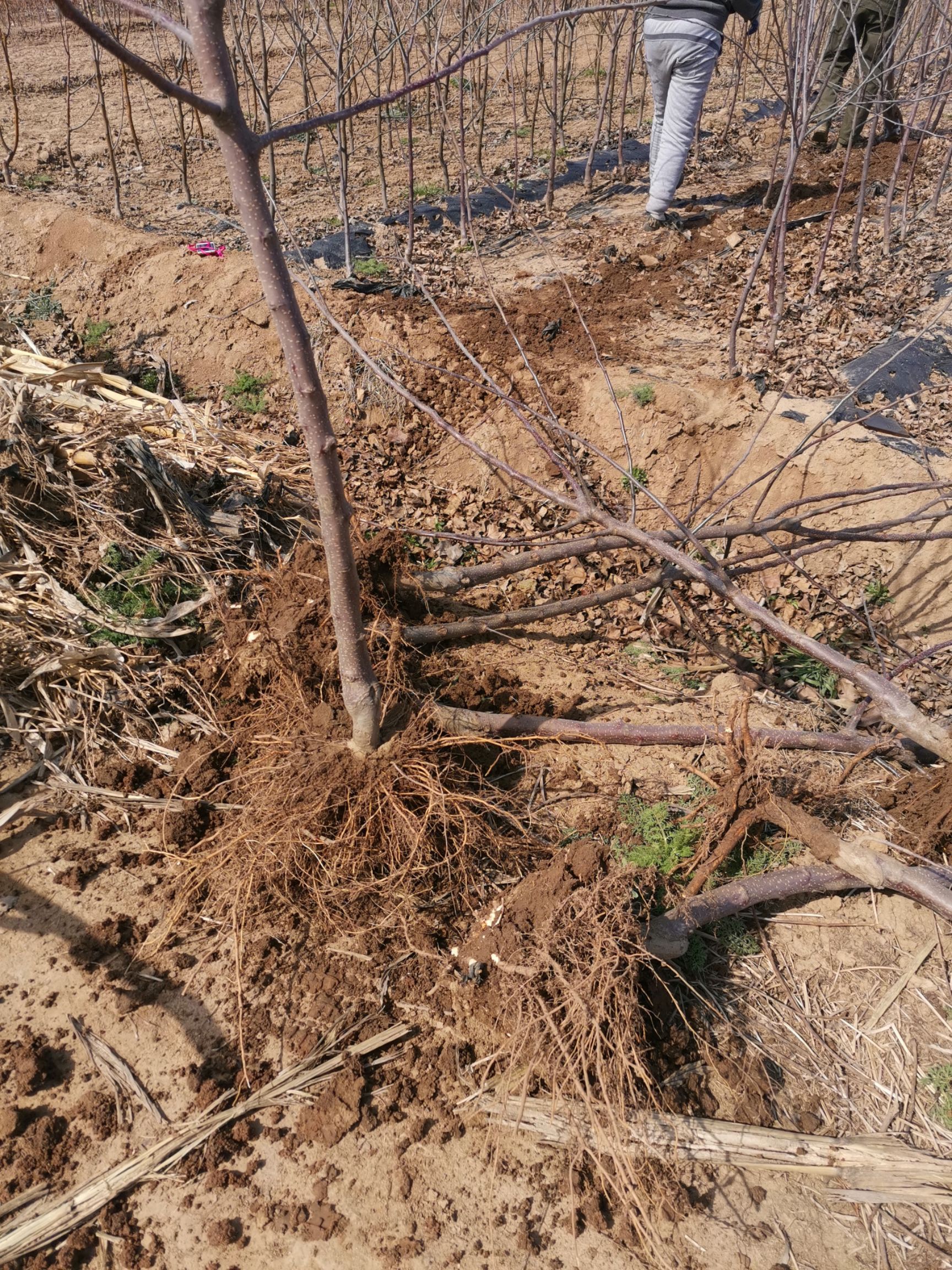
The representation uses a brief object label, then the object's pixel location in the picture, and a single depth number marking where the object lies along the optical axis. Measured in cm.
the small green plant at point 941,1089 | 200
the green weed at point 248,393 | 464
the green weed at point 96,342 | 508
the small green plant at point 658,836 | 245
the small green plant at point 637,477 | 400
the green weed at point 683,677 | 343
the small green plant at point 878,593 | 370
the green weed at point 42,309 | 532
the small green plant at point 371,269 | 515
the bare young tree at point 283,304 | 131
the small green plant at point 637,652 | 359
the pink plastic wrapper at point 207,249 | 524
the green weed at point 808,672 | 346
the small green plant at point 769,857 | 244
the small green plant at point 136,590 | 298
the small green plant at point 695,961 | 223
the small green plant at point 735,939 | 228
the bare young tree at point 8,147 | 659
